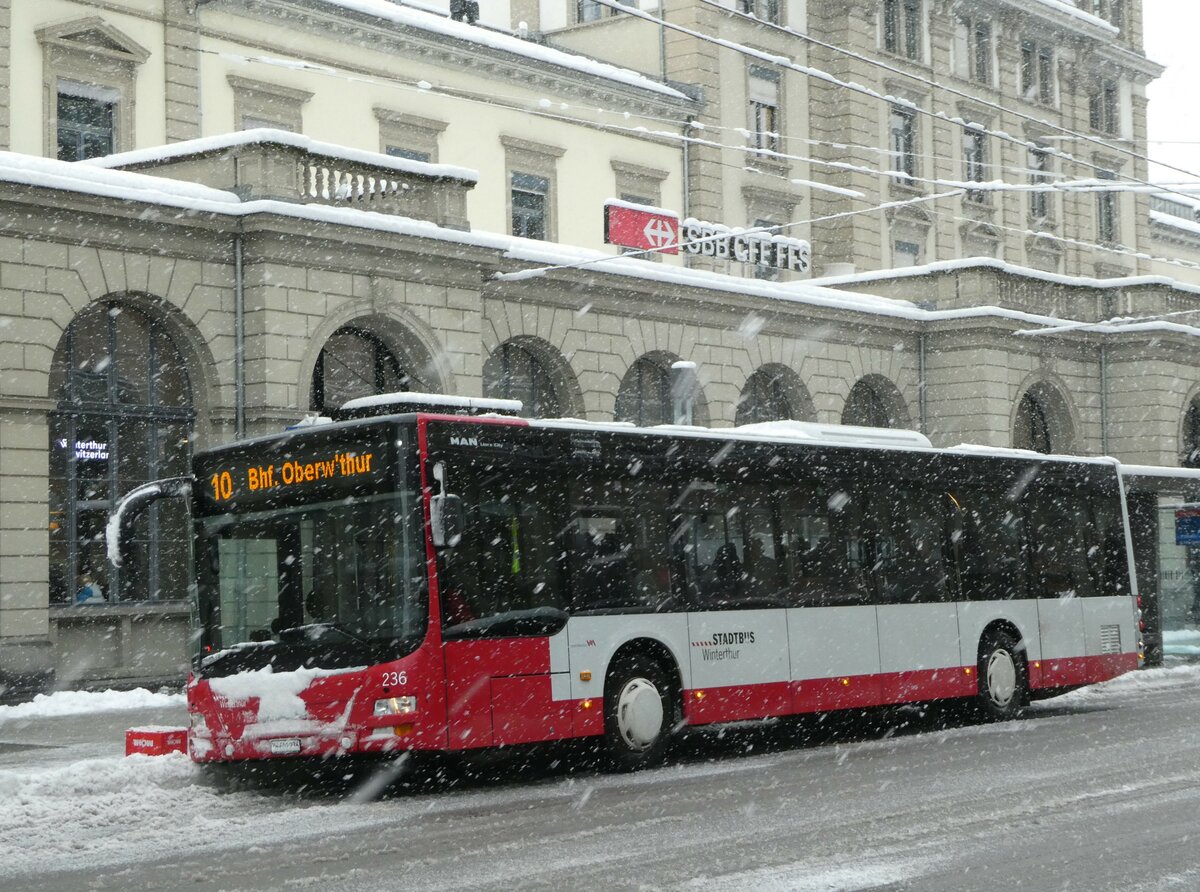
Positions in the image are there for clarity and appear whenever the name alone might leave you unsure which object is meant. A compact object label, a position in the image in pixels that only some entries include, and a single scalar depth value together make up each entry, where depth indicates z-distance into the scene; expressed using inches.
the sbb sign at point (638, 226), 1312.7
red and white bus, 552.7
